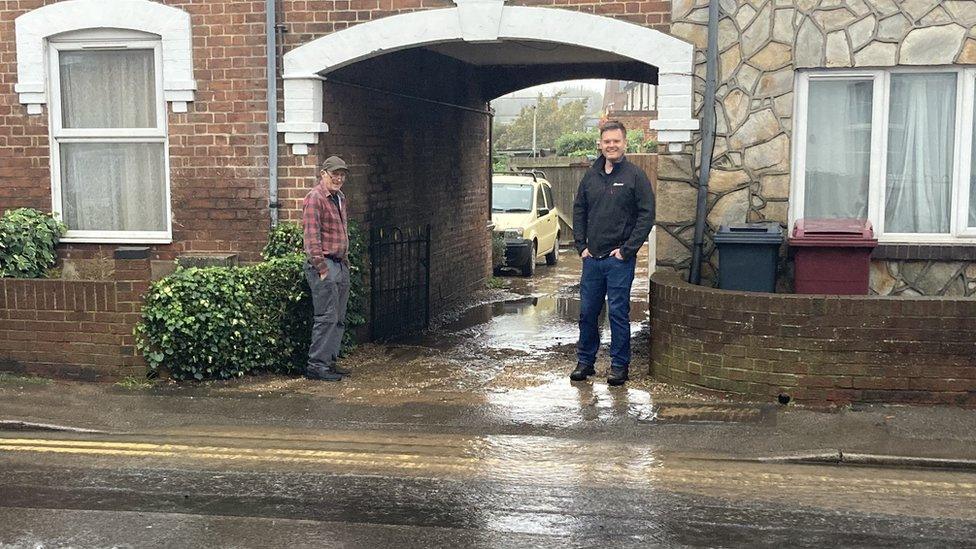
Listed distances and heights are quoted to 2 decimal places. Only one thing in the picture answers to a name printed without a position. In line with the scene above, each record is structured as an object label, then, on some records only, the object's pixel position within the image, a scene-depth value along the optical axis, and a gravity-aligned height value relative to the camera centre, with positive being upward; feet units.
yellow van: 62.54 -2.37
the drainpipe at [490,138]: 55.99 +2.16
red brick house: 31.63 +2.16
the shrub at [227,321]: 30.04 -4.02
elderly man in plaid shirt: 30.55 -2.31
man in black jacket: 29.25 -1.34
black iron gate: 38.86 -3.86
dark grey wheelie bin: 29.78 -2.10
